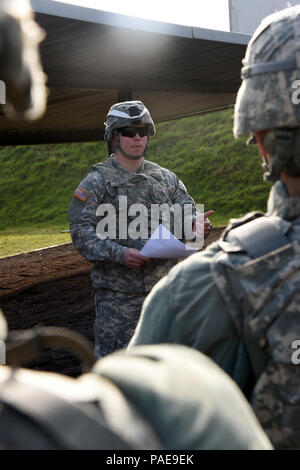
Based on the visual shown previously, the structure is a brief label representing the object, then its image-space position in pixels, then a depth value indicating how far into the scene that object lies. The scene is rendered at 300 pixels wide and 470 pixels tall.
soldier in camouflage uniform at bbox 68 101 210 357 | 7.11
